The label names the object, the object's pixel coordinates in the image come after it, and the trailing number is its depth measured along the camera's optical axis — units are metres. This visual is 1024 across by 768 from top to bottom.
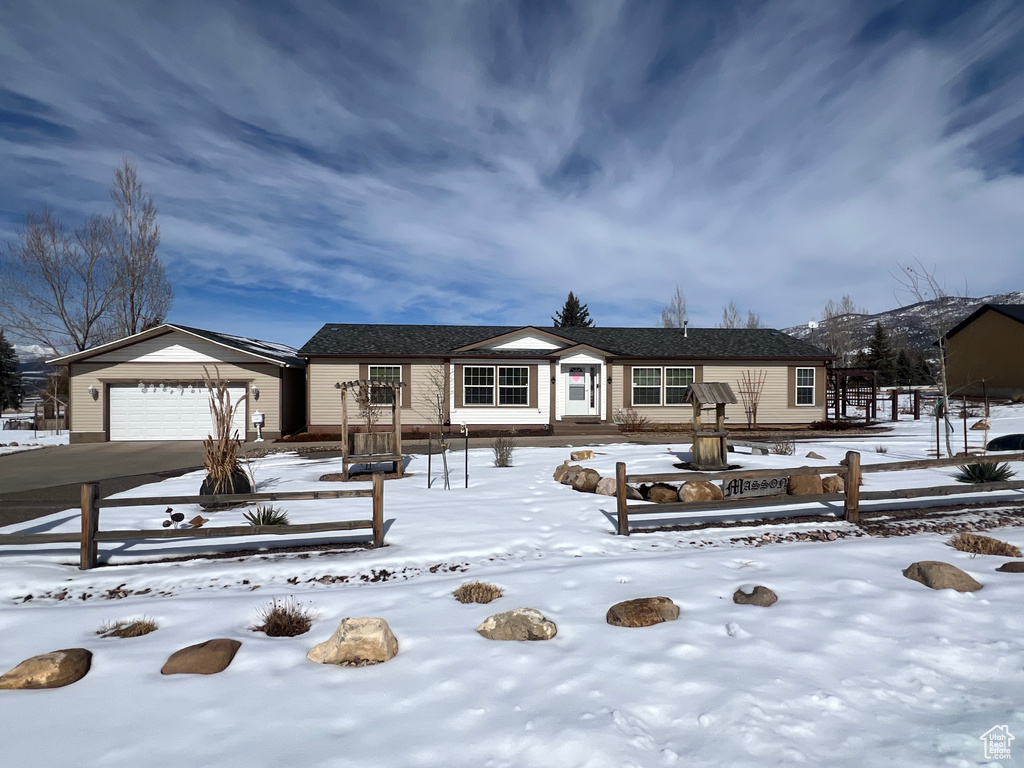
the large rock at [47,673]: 3.47
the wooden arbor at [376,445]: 11.04
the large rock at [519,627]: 4.12
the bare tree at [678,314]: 51.12
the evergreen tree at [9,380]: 38.69
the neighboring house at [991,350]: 31.17
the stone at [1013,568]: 5.07
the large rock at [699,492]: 7.96
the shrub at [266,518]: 7.16
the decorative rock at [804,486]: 7.95
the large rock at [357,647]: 3.77
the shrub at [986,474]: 8.91
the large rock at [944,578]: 4.70
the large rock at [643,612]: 4.29
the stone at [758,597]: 4.60
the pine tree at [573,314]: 51.41
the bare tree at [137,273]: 30.66
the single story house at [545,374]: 20.89
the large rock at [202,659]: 3.68
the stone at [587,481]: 9.44
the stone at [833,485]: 8.10
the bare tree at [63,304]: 29.05
